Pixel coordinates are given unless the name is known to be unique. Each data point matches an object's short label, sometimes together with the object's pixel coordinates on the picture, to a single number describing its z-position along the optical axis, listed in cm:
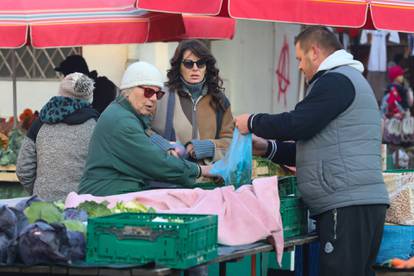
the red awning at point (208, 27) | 1482
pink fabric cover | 795
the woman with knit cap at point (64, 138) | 993
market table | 654
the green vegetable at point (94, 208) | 762
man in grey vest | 857
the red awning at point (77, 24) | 1247
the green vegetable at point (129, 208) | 779
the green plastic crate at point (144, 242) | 661
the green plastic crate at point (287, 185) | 947
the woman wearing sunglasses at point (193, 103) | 1000
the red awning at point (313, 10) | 1081
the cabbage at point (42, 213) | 708
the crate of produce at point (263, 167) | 1058
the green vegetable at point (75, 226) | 696
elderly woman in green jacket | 836
